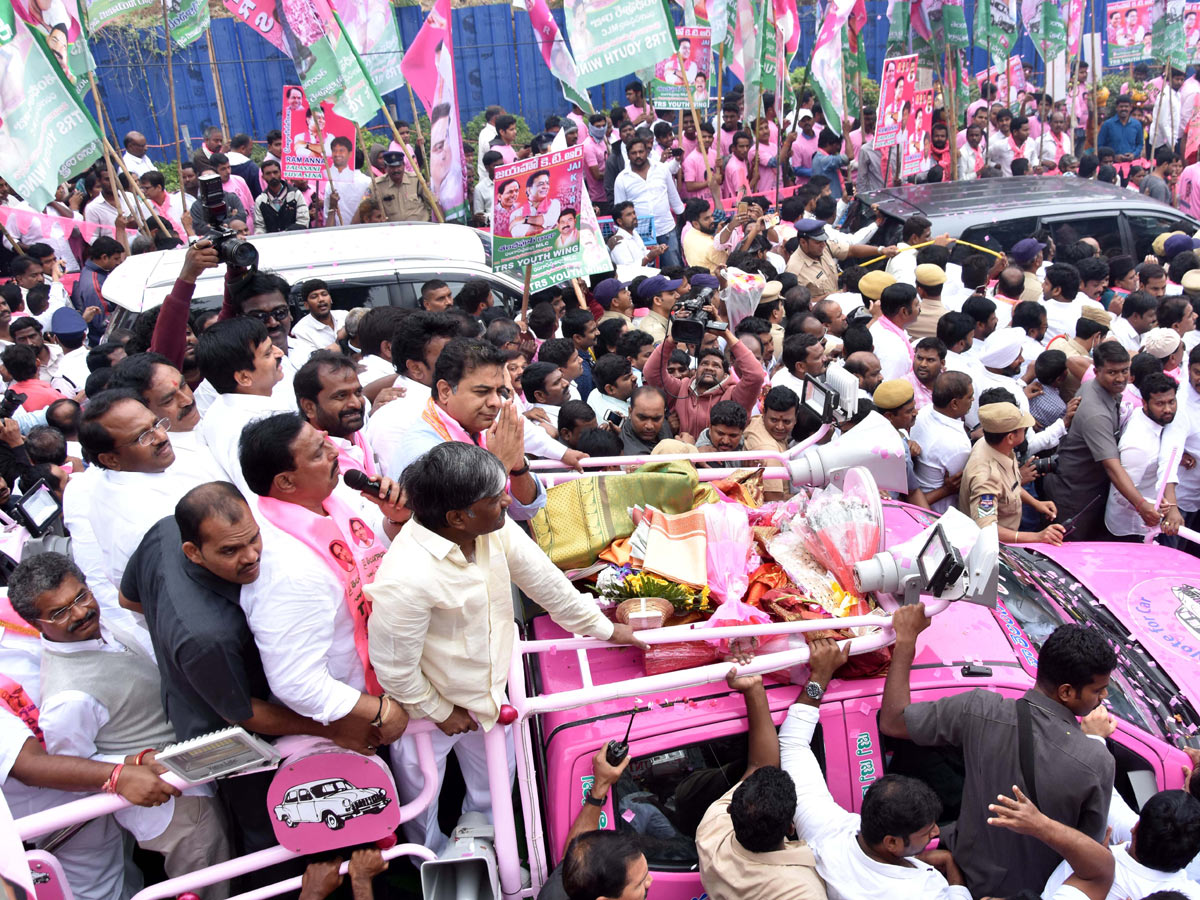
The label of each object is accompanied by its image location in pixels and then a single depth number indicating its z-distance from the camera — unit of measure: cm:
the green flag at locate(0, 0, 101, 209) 621
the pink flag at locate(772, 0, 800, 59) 1086
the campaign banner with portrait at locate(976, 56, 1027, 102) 1616
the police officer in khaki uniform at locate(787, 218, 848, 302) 900
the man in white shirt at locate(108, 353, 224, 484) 400
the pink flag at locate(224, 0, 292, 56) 898
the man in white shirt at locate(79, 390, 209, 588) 346
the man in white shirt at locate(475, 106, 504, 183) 1270
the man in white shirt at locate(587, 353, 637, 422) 585
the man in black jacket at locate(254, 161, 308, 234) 1095
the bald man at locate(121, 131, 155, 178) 1237
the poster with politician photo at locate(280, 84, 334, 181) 917
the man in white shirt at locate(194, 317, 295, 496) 407
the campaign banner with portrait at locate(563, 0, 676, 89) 877
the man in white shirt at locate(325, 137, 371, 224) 1120
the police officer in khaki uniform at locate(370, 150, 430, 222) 1123
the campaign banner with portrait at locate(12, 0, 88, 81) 786
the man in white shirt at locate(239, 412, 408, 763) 269
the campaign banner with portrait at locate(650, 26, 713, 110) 1150
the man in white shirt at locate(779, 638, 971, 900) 279
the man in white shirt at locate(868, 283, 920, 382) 649
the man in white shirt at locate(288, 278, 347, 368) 715
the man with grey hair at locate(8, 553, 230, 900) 289
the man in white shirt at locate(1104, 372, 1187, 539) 525
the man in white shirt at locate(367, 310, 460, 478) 465
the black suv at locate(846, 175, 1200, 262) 941
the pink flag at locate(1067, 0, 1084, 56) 1380
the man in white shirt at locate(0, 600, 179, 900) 270
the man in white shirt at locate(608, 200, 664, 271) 983
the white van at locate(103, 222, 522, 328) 772
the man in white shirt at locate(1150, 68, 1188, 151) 1417
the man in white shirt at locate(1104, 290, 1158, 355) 697
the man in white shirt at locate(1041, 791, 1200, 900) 286
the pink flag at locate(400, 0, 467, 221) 840
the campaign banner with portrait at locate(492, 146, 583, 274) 578
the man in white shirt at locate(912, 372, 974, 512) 521
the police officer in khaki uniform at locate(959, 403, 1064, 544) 480
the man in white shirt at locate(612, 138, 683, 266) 1123
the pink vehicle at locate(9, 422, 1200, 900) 284
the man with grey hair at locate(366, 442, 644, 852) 265
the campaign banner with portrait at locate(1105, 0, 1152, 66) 1278
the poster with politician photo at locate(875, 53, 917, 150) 1028
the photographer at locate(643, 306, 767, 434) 555
